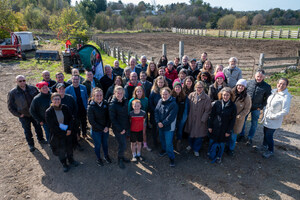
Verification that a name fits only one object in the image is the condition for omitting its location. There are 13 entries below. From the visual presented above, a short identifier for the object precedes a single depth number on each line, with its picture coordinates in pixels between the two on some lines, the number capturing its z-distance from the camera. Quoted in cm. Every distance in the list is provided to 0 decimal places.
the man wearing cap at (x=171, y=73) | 631
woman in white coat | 431
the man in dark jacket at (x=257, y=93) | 490
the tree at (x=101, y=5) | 7856
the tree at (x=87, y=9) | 4765
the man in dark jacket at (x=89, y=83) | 551
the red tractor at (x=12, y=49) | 1652
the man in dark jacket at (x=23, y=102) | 480
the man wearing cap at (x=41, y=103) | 448
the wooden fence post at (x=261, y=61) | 923
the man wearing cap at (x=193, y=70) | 622
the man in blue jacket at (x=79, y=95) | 508
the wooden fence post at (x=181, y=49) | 933
